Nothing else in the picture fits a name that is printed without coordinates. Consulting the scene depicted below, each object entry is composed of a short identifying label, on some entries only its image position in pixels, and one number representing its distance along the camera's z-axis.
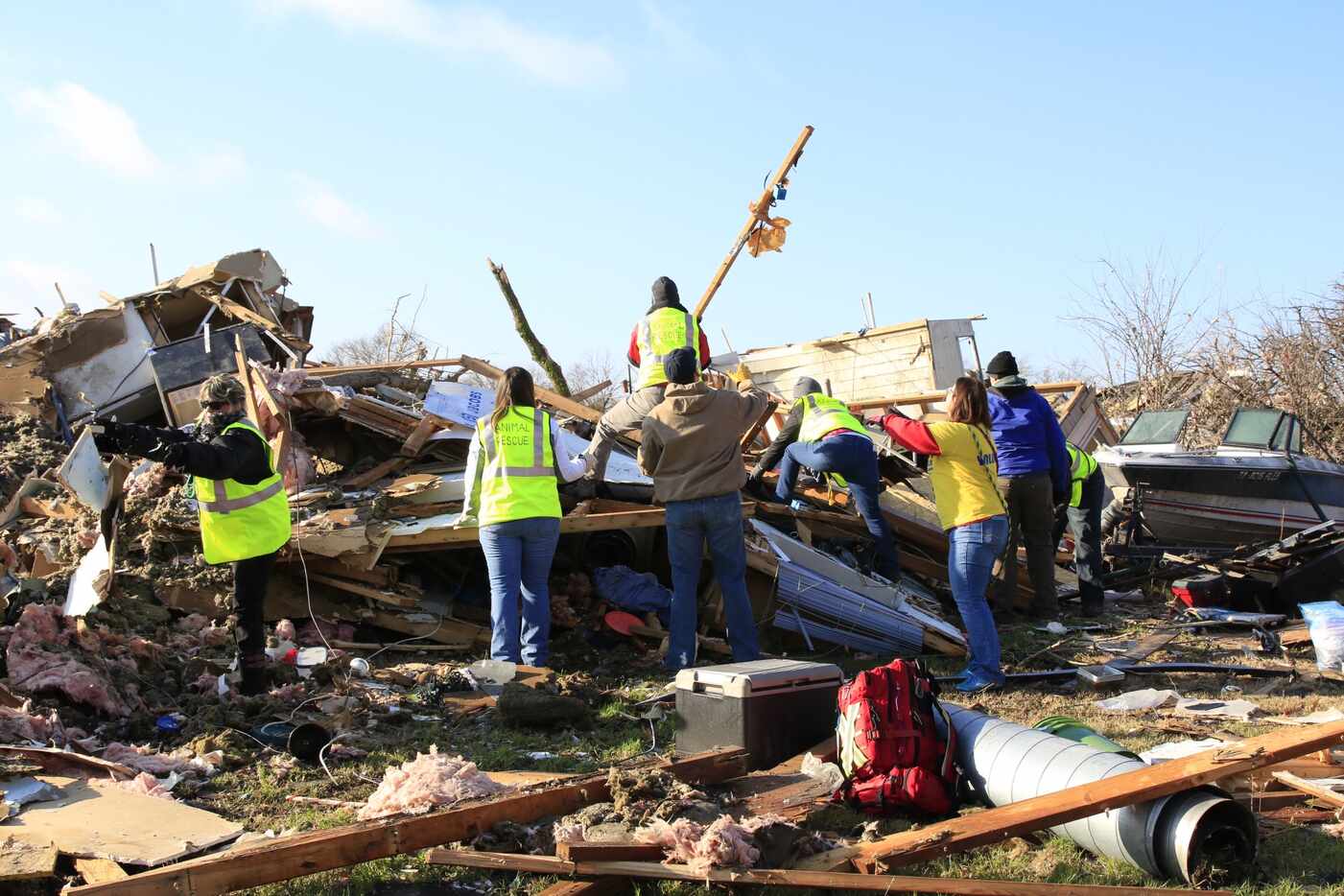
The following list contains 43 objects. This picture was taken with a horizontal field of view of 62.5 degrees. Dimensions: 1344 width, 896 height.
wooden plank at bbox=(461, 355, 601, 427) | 10.24
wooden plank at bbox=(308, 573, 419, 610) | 7.60
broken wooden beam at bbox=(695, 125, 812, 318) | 12.19
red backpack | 4.33
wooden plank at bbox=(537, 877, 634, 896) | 3.38
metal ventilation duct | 3.62
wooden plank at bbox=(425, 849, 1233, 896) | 3.37
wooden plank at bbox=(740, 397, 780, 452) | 8.55
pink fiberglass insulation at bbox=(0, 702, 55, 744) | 4.94
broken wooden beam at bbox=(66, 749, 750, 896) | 3.22
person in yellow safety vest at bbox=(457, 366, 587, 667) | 6.86
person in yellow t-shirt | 6.57
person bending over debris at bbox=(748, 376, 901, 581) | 8.80
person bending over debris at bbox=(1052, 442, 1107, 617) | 9.70
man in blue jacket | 8.84
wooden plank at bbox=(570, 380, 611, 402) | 12.40
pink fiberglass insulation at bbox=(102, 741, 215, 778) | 4.84
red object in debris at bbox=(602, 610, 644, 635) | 7.79
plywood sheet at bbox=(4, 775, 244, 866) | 3.59
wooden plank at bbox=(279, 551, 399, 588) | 7.61
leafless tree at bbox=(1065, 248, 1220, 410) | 17.70
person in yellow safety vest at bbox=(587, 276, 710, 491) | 7.40
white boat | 10.94
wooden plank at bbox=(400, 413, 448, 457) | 8.98
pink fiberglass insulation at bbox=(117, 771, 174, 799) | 4.39
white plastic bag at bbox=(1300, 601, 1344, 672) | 7.04
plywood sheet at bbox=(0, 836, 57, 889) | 3.41
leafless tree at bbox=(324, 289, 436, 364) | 15.49
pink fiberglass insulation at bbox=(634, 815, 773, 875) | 3.49
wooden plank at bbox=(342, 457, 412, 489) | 8.64
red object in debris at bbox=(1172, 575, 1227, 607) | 9.33
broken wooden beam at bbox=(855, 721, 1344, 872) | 3.65
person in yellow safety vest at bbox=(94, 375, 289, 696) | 5.75
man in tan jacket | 6.77
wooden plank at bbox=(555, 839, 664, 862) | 3.44
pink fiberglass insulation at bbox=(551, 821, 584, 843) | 3.62
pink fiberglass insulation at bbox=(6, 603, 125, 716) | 5.55
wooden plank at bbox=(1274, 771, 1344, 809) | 4.21
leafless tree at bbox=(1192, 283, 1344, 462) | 15.40
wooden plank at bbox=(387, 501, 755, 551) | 7.62
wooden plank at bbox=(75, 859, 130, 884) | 3.36
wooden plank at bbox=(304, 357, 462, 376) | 10.23
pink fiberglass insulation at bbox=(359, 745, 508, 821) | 4.00
